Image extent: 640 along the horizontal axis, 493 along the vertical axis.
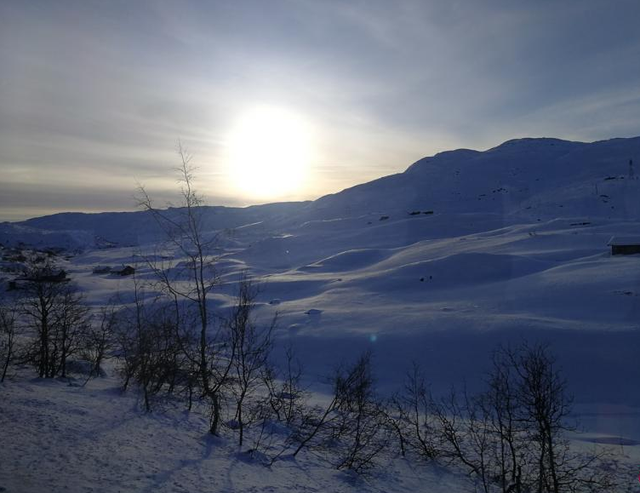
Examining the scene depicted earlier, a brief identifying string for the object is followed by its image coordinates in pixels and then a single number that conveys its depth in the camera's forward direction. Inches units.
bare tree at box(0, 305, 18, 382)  437.4
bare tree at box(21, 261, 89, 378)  542.6
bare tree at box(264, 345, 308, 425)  523.2
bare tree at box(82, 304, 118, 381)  618.2
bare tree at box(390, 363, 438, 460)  460.1
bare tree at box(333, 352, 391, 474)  412.5
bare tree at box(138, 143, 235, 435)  350.3
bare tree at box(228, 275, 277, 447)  390.6
